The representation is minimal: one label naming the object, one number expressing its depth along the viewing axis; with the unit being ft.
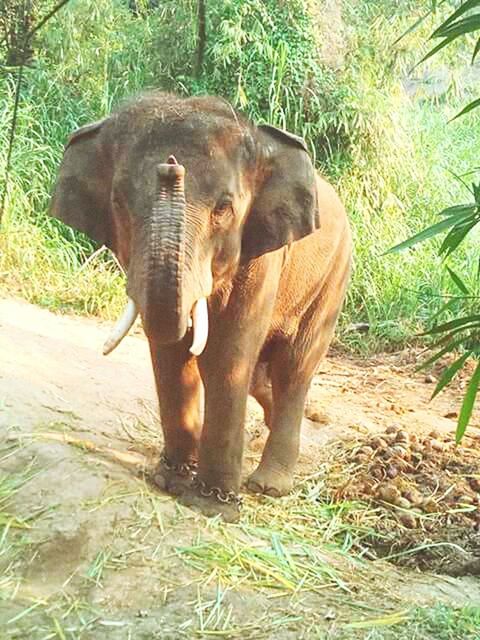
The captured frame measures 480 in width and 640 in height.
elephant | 12.42
